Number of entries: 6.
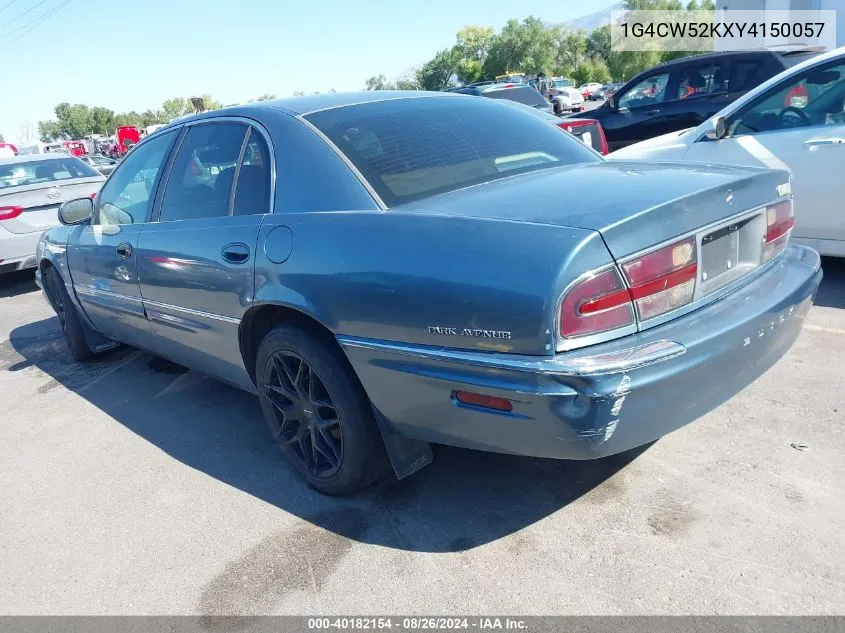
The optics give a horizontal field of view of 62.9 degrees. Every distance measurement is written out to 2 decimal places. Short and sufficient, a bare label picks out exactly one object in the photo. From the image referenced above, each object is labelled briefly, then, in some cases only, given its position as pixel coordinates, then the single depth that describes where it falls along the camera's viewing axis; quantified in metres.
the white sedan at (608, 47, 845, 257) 4.77
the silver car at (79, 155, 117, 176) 20.93
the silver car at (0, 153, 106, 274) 7.71
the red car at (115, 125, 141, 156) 28.08
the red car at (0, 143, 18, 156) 27.25
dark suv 8.36
